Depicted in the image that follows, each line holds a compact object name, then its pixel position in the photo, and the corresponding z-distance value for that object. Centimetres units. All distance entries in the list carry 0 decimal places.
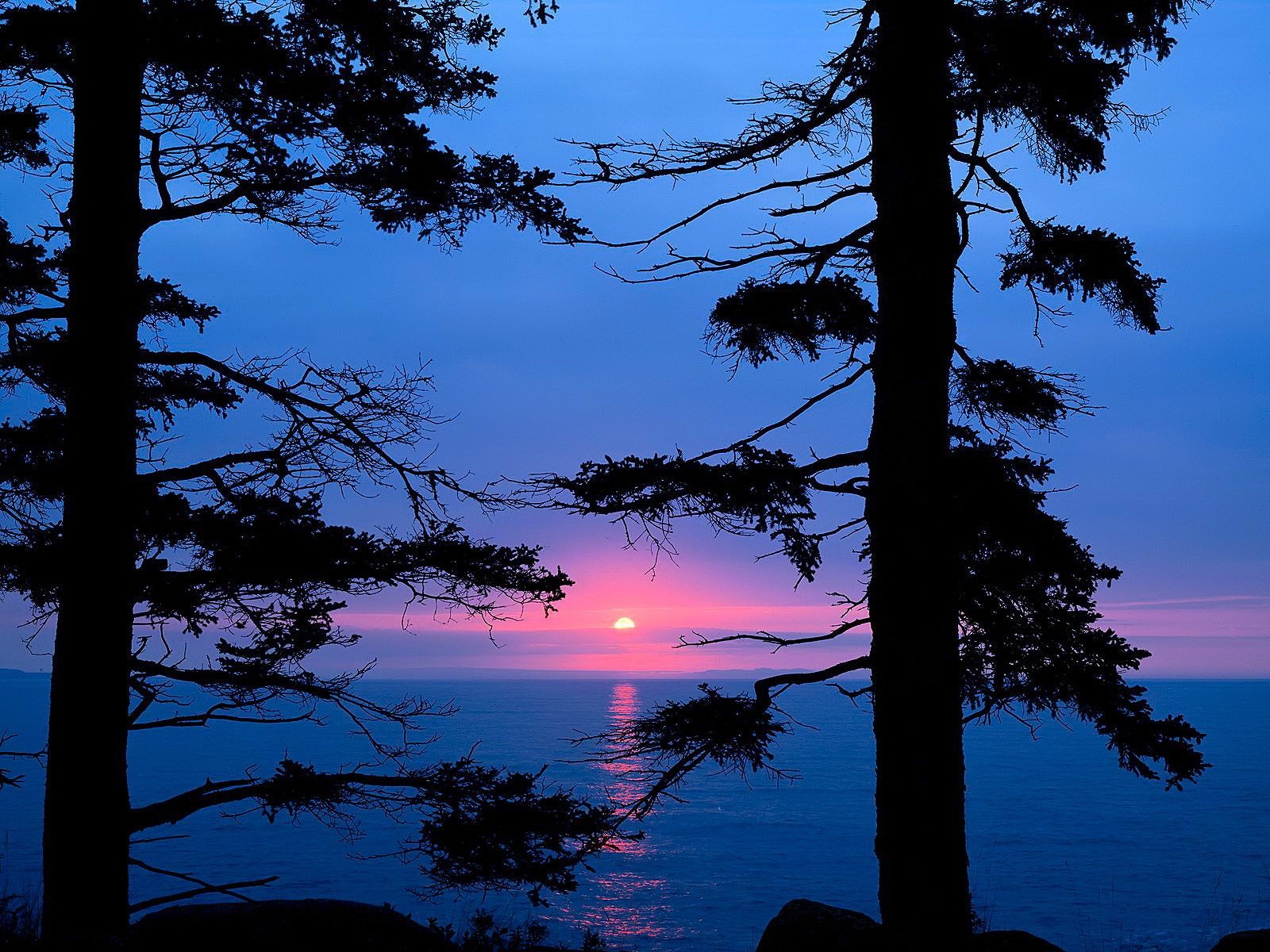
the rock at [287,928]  704
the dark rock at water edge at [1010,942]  762
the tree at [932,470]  641
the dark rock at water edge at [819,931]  783
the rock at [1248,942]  793
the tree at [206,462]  645
